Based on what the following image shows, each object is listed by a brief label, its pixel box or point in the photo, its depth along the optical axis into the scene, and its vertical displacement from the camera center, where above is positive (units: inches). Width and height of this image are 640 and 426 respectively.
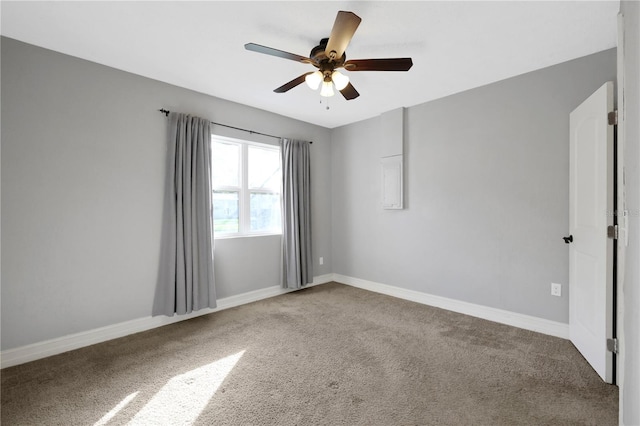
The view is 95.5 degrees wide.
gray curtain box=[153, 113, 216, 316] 122.6 -6.6
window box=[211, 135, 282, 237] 146.8 +11.3
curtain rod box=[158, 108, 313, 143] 123.7 +41.3
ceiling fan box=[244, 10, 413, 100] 71.6 +42.6
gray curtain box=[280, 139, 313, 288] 167.8 -3.9
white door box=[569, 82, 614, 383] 82.1 -8.3
